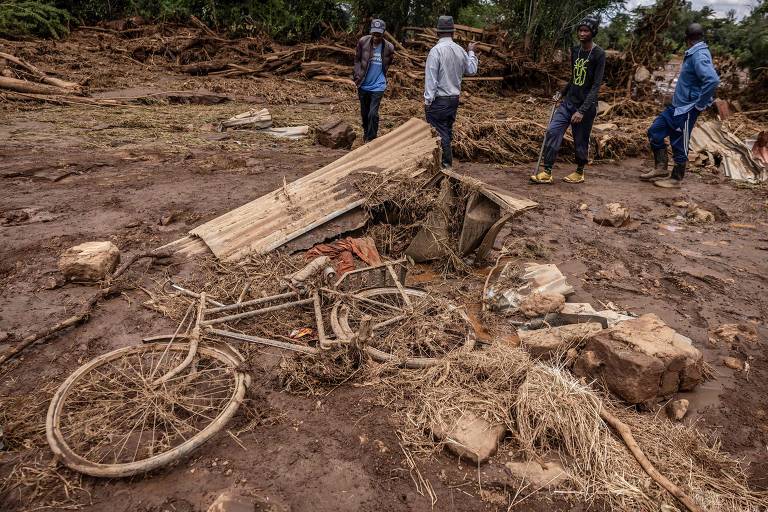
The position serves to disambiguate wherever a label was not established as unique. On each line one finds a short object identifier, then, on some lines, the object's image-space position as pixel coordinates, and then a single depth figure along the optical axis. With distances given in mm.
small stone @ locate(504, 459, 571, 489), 2381
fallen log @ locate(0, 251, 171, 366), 3057
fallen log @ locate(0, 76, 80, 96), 10125
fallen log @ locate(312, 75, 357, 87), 14180
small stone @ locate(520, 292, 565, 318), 3734
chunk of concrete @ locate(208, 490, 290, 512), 2051
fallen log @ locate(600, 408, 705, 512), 2188
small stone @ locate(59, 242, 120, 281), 3820
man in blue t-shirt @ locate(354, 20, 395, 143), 7191
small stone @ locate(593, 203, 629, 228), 5746
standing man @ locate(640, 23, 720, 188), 6316
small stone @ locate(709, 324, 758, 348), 3570
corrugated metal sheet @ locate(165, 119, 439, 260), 4281
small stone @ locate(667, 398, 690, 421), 2848
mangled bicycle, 2432
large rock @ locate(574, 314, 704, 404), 2758
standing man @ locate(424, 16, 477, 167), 6090
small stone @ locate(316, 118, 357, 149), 8328
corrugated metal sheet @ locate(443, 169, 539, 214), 3857
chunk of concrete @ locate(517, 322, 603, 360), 3199
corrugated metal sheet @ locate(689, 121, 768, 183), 8031
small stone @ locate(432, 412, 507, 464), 2486
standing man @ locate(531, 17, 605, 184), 6402
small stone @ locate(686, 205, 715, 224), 6020
